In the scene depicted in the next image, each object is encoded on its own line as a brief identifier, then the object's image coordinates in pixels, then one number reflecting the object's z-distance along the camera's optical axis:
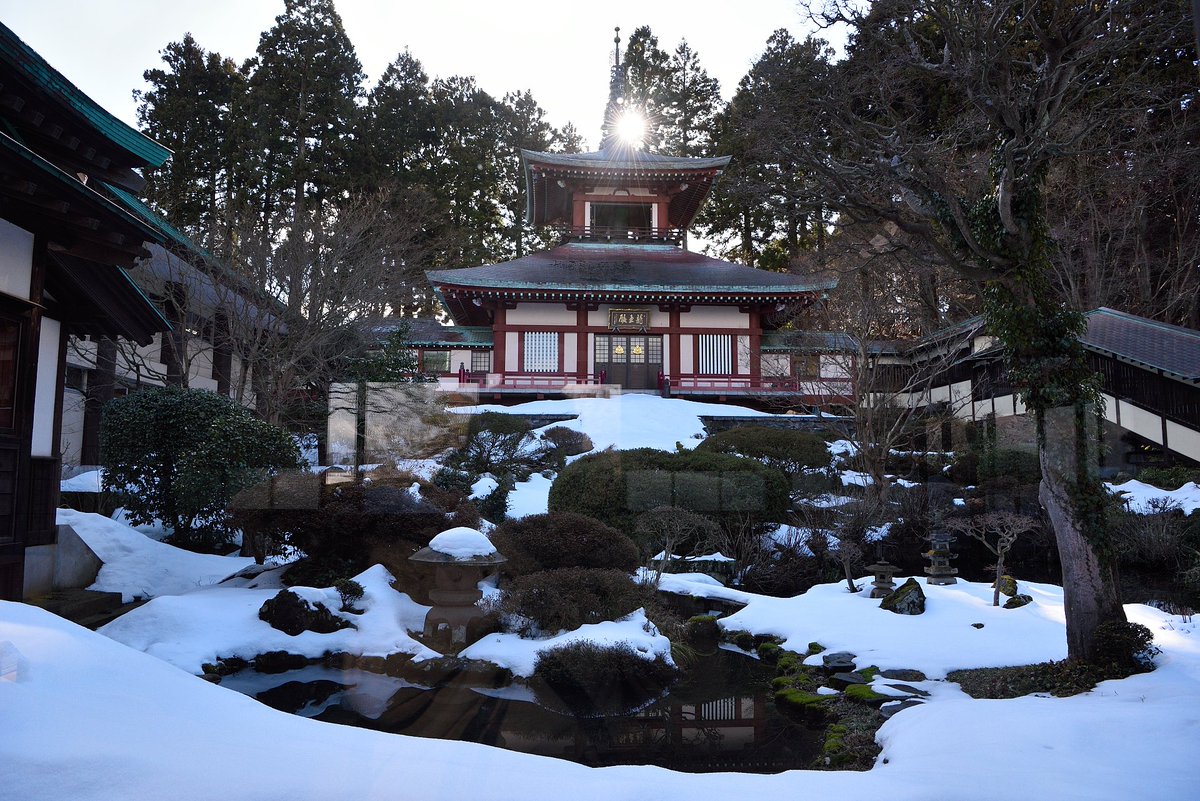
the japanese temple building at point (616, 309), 26.64
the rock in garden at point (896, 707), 6.78
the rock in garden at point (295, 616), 8.92
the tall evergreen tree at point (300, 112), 31.81
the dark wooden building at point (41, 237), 6.30
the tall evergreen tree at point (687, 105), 42.22
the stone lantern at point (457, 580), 9.23
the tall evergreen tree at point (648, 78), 42.44
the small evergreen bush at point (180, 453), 10.66
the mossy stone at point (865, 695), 7.27
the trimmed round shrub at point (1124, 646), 6.47
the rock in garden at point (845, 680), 7.88
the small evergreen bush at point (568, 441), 20.11
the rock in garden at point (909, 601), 10.00
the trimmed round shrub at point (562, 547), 10.53
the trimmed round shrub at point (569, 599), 9.14
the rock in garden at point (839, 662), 8.48
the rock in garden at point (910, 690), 7.27
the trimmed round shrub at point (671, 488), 13.77
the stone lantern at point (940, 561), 11.20
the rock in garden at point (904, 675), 7.85
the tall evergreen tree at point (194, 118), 30.45
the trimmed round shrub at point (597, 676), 8.03
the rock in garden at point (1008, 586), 10.23
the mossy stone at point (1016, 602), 9.80
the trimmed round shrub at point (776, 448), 17.53
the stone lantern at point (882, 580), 10.92
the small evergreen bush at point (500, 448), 18.66
